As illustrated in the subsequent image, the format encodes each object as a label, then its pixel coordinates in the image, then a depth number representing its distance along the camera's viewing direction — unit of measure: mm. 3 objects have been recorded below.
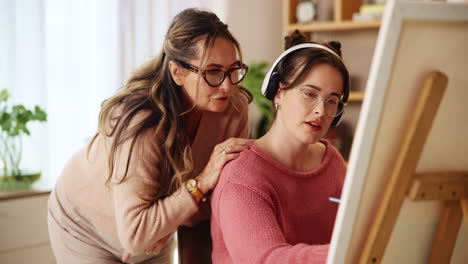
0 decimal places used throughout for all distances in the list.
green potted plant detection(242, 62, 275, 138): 4012
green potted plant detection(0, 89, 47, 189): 2893
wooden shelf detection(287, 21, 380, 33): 3754
